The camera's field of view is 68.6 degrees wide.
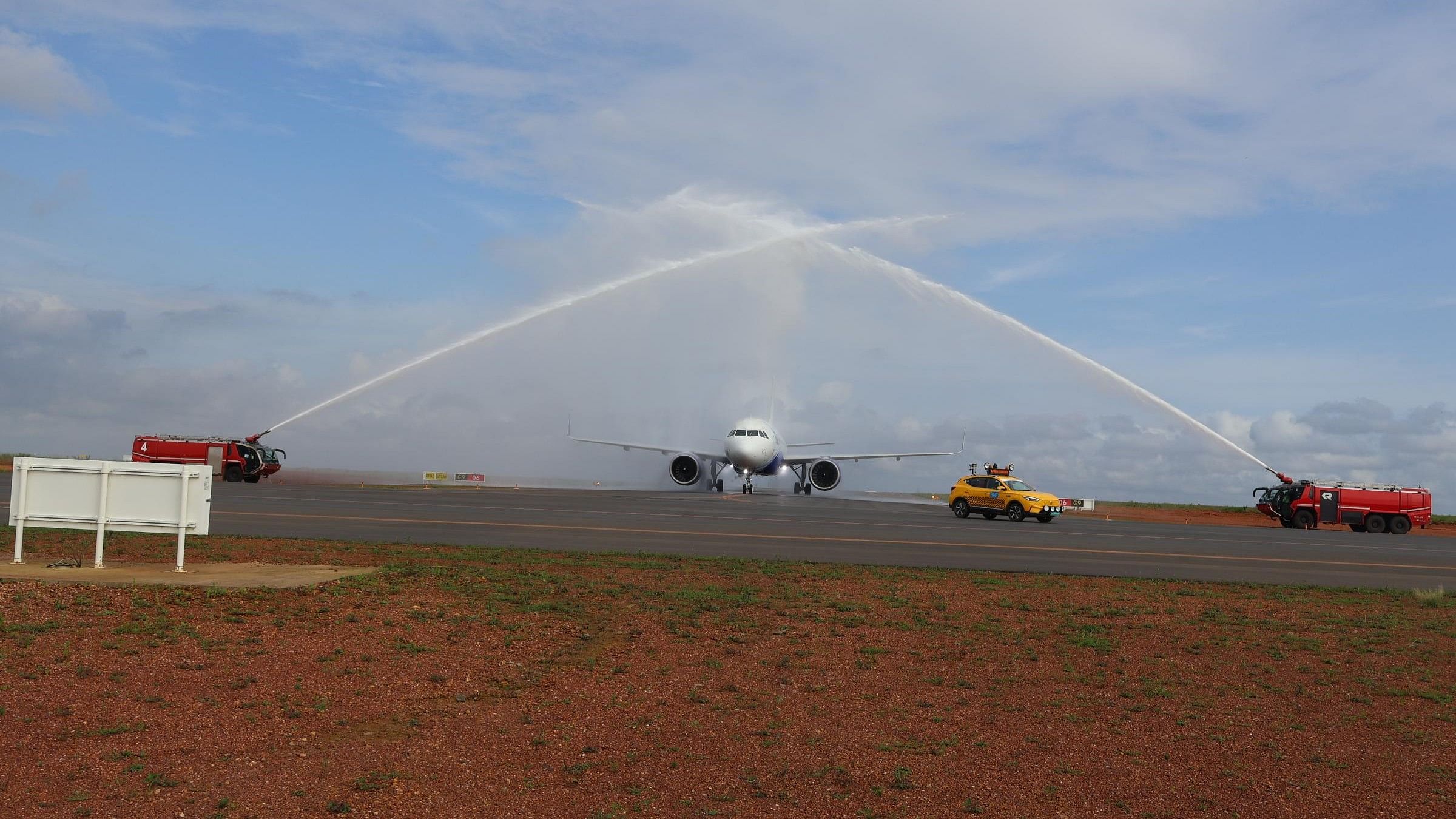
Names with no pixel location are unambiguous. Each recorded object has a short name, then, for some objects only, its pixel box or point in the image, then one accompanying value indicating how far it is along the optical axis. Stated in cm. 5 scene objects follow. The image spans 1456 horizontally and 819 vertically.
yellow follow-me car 4447
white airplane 6438
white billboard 1544
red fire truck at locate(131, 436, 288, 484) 5712
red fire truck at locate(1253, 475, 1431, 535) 4822
